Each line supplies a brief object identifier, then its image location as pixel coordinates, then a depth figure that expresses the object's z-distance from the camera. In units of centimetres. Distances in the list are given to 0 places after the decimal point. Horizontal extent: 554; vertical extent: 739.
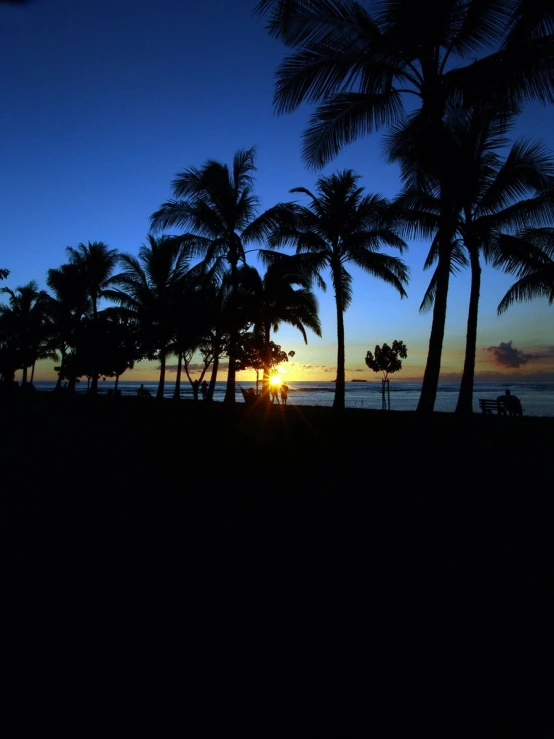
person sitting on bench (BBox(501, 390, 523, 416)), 1961
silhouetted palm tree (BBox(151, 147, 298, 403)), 1905
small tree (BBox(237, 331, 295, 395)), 3212
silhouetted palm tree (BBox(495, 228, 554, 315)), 1582
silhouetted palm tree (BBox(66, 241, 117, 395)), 3481
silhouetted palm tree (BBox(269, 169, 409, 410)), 1911
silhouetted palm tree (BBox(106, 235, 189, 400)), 3009
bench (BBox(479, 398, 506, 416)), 2044
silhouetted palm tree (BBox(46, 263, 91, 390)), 3578
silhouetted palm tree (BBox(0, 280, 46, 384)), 4412
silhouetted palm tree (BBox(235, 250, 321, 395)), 2539
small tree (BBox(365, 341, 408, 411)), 3391
